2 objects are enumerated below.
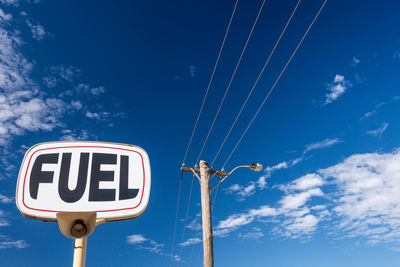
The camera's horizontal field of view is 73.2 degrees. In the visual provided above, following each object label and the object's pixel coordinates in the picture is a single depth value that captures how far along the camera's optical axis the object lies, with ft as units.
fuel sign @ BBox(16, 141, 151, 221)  4.52
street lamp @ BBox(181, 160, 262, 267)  24.49
